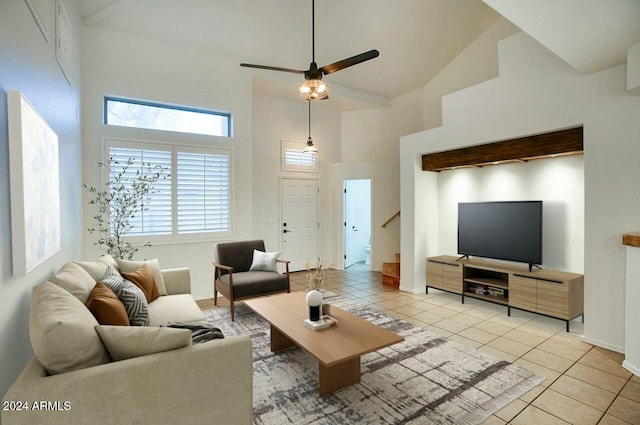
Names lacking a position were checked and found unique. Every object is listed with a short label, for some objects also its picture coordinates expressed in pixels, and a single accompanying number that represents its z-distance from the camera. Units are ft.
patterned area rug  6.97
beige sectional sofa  4.24
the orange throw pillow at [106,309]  6.28
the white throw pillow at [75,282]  6.56
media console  11.52
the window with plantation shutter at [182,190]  14.52
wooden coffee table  7.27
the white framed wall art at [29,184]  5.31
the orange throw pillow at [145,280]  9.76
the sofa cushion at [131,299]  7.71
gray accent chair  12.69
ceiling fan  9.46
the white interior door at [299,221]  21.16
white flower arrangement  9.14
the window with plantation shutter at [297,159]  21.01
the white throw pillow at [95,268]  8.39
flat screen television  12.89
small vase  8.73
